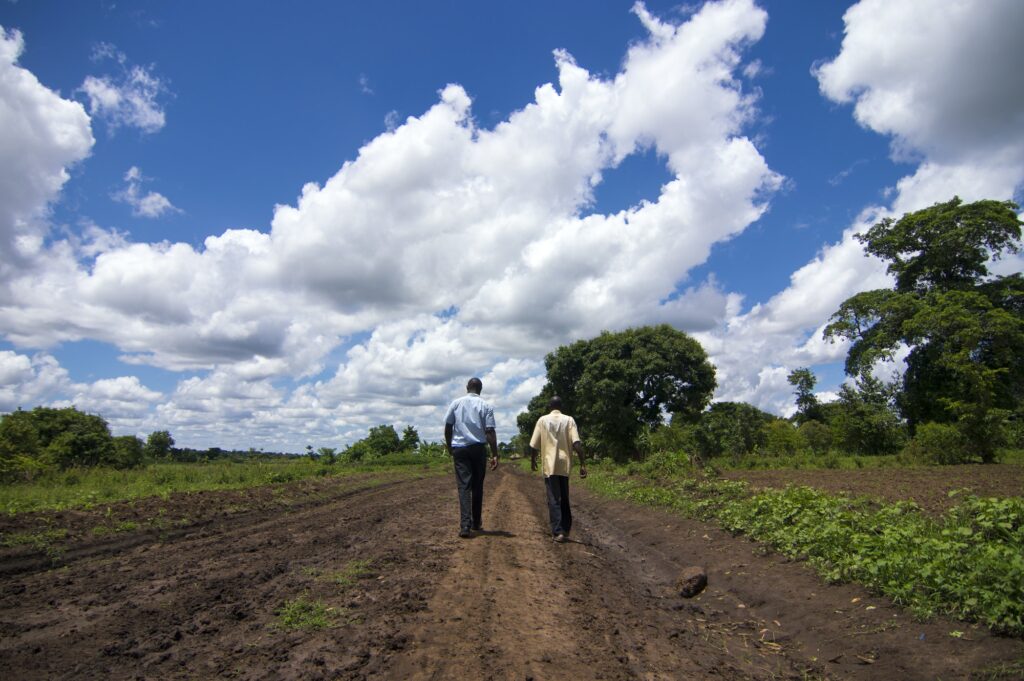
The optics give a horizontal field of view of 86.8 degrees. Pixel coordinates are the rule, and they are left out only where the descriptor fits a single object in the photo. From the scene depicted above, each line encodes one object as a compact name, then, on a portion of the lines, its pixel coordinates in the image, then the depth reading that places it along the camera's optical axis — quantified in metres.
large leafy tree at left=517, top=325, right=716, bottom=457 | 34.22
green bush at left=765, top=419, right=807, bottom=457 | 30.05
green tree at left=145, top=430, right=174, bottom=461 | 66.15
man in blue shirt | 7.34
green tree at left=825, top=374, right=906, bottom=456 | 26.78
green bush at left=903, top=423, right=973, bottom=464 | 20.06
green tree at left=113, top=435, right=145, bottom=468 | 29.96
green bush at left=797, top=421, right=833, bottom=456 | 30.92
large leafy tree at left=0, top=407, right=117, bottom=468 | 28.97
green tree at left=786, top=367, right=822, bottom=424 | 62.06
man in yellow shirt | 7.85
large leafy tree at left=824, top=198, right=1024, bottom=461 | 21.38
